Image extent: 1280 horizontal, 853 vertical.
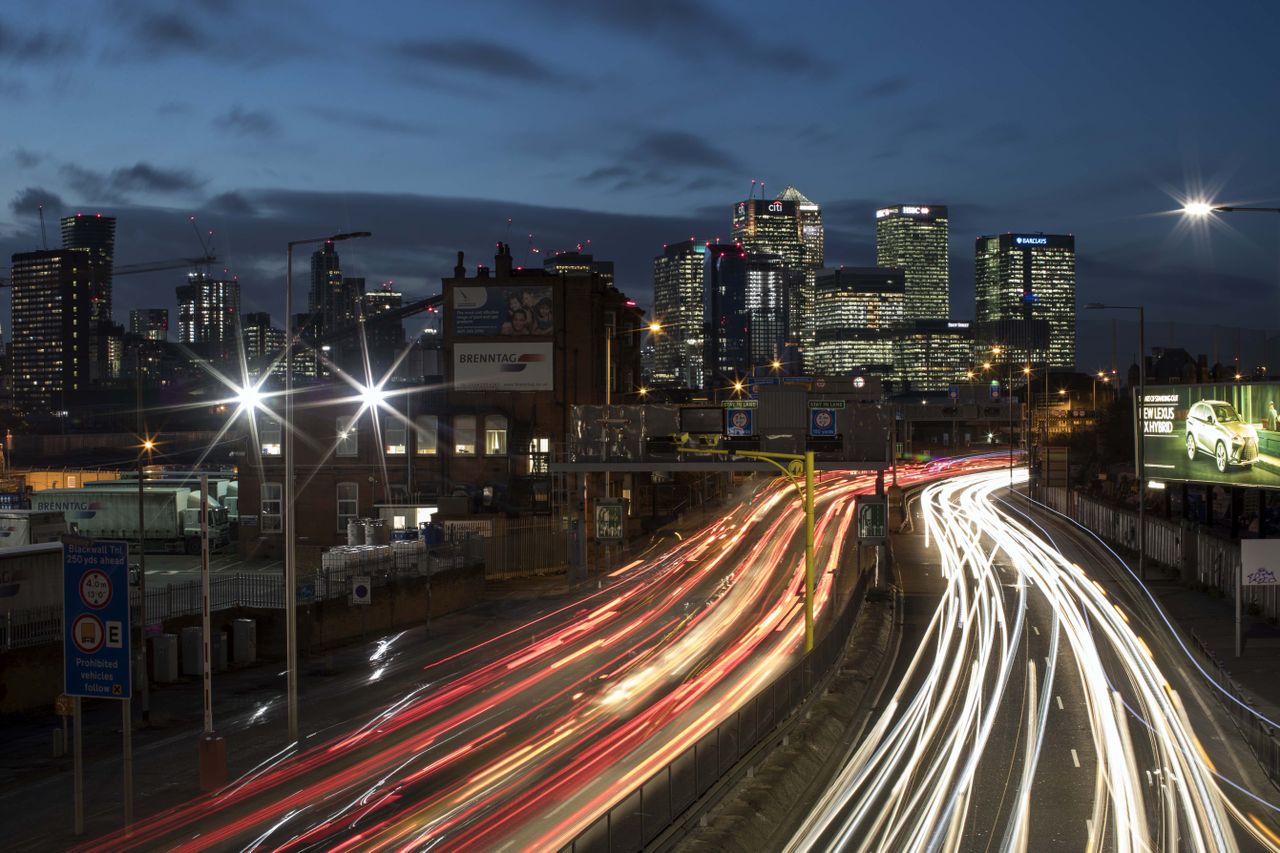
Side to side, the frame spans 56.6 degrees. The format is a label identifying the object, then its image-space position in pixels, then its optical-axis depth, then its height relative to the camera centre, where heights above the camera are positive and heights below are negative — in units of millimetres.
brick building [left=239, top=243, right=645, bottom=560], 65562 +62
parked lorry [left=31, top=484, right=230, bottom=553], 68812 -4927
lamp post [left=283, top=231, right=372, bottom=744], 22938 -2371
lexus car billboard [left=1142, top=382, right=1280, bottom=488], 41094 -536
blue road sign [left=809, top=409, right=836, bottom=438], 46500 +58
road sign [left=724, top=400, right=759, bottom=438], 47438 +173
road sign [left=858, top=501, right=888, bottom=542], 45062 -3788
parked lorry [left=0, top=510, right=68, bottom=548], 46938 -3836
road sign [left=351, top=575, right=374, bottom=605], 35281 -4818
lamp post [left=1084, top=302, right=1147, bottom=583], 46781 -808
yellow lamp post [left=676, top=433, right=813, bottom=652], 29719 -2205
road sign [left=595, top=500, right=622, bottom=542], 48781 -3940
